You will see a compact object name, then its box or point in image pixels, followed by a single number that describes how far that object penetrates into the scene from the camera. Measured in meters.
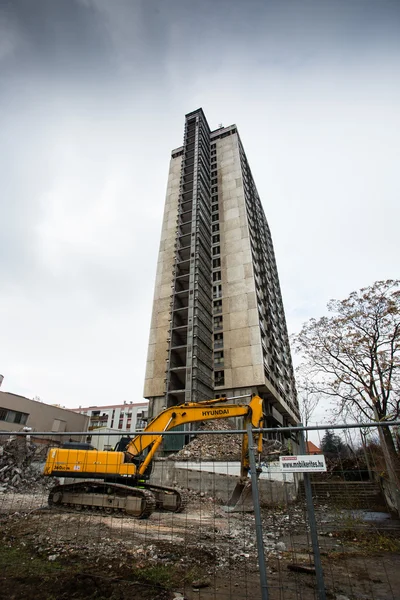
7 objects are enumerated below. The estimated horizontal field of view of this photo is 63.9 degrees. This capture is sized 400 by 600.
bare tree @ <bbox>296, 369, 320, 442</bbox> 41.27
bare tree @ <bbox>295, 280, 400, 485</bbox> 18.31
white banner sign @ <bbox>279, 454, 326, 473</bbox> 4.37
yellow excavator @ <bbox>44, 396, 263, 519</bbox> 11.15
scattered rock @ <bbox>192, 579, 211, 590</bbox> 5.03
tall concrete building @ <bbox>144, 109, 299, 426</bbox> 37.66
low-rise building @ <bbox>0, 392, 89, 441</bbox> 41.53
